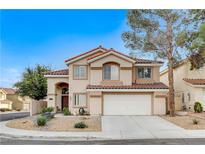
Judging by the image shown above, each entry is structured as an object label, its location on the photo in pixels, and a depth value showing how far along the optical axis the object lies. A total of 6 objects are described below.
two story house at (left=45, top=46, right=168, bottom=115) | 10.36
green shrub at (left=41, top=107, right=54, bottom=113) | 10.59
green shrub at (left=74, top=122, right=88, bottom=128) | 7.57
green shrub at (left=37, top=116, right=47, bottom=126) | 7.74
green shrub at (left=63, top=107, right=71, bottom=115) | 10.68
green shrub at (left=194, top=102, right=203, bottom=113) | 9.93
